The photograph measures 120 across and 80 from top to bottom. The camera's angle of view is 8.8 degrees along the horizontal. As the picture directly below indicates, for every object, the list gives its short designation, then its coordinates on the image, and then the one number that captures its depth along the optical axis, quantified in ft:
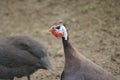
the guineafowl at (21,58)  35.36
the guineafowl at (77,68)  30.89
